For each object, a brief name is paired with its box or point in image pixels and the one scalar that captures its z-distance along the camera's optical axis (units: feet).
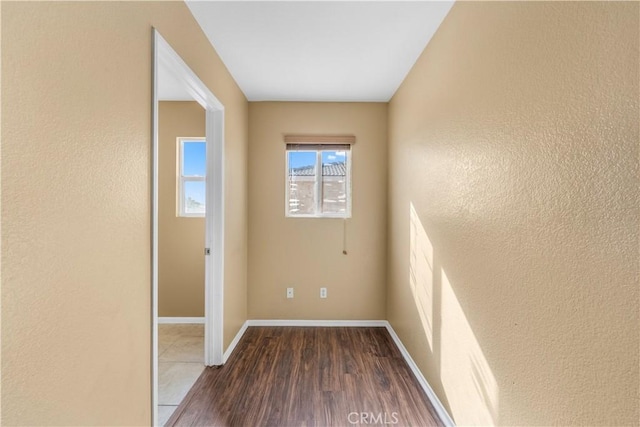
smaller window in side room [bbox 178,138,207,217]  10.96
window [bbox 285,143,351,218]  10.87
